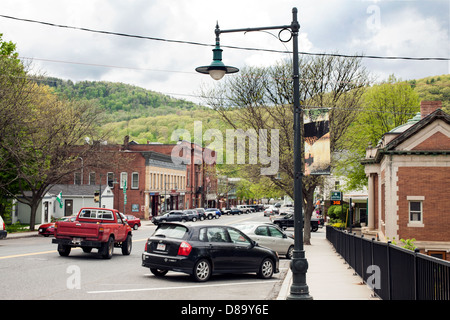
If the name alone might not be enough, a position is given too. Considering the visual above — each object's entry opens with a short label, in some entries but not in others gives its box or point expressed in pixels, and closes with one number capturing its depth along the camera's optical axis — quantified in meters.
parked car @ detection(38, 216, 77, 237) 35.47
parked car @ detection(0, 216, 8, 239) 27.35
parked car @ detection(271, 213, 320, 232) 50.69
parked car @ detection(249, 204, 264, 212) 122.31
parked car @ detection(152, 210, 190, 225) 58.31
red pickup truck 19.27
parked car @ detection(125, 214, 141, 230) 48.68
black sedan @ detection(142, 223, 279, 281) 14.02
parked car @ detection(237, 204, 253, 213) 104.94
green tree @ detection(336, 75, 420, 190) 51.78
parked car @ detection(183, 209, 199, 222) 64.78
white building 61.06
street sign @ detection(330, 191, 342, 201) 32.53
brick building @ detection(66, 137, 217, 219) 70.19
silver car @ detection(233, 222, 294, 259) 22.22
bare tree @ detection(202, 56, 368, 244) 31.69
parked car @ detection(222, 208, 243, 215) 96.38
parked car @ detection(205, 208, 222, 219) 77.81
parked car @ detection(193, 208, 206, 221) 71.03
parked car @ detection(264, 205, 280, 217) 81.51
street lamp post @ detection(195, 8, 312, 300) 11.07
